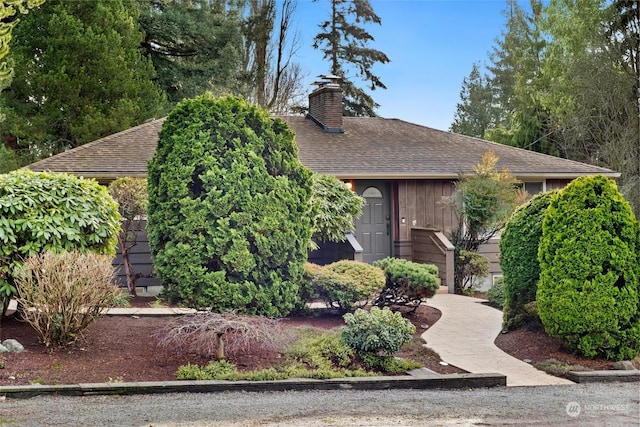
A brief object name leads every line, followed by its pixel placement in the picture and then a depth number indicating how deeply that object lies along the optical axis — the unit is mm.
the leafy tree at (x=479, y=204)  13648
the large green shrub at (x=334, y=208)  11797
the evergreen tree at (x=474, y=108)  39469
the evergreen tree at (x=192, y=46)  23031
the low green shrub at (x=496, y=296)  11570
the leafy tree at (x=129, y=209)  10430
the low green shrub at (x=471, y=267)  13469
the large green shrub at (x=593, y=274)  7289
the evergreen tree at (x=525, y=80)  28297
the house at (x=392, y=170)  13602
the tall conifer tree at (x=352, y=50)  30250
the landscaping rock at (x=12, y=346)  6598
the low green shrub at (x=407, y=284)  9383
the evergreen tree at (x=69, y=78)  18828
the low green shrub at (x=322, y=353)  6768
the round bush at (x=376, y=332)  6871
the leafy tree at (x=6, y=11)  10492
